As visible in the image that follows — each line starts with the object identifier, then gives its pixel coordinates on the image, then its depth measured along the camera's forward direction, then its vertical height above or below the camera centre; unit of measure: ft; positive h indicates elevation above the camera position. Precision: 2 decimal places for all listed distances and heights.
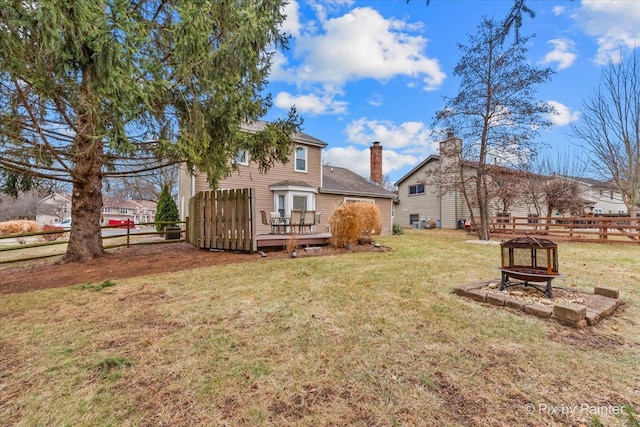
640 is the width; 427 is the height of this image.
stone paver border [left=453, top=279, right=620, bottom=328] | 10.37 -3.62
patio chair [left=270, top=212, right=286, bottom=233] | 35.22 -0.40
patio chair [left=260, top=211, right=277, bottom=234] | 34.23 -0.70
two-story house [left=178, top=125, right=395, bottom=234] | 44.47 +4.54
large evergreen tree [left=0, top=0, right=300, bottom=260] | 13.84 +7.49
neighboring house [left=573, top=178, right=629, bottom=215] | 88.28 +3.38
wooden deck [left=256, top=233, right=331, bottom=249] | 27.81 -2.38
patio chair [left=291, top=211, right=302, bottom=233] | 31.45 -0.27
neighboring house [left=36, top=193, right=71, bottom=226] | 119.44 +3.38
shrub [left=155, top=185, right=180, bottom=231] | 43.72 +1.11
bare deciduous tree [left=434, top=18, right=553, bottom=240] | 37.78 +14.08
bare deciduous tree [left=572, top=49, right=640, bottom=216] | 41.22 +13.06
